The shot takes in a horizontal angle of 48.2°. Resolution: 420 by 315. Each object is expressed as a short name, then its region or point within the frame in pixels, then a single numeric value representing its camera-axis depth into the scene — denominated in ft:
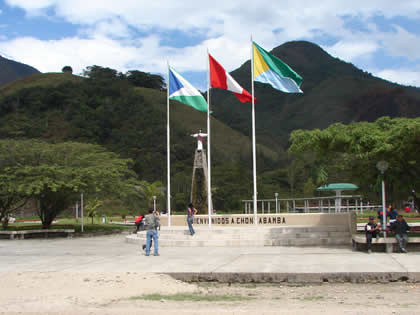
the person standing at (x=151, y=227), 48.19
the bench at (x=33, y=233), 81.61
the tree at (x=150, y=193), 147.84
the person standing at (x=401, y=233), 47.26
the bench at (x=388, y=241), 48.26
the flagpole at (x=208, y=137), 61.98
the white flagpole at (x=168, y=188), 64.05
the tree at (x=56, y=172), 80.12
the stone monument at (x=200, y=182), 83.71
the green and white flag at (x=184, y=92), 61.62
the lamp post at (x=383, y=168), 49.60
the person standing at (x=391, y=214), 57.96
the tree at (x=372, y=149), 48.03
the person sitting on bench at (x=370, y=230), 47.91
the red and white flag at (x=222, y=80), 61.26
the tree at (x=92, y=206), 130.97
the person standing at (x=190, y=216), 60.90
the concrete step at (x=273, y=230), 61.77
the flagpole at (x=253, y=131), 61.21
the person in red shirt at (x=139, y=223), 85.15
